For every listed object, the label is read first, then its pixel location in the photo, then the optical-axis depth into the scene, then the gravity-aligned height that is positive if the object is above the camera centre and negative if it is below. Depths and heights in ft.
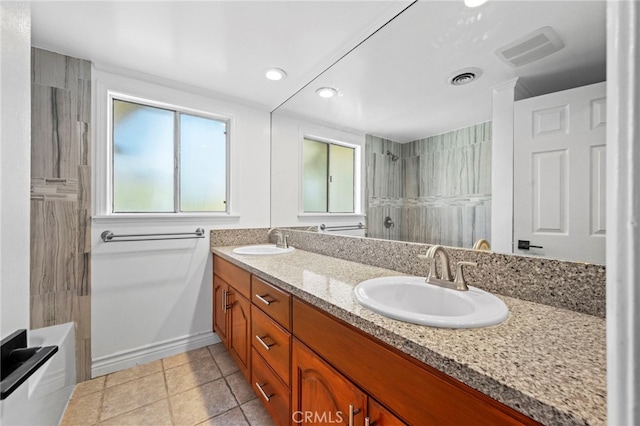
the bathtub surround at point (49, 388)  1.62 -2.41
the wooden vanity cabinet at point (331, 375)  1.75 -1.56
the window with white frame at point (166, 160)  6.24 +1.40
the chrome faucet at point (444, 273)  3.02 -0.75
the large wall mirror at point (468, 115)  2.43 +1.27
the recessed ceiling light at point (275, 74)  6.01 +3.34
